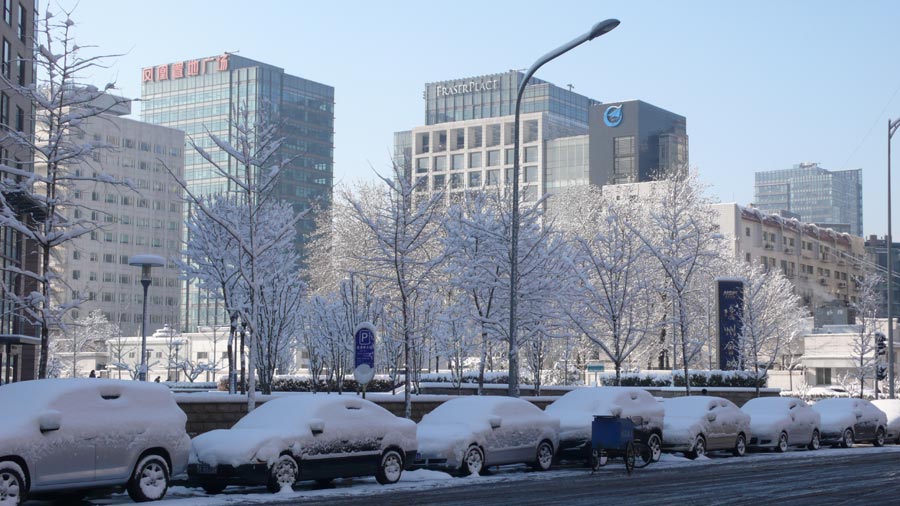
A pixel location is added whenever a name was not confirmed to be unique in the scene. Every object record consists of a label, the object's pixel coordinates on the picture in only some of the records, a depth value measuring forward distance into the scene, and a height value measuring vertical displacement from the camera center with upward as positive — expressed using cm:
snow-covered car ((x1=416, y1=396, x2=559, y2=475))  2025 -180
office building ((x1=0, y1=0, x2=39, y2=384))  4581 +786
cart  2130 -192
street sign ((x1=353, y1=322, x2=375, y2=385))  2266 -13
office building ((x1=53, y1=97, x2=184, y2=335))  14312 +1382
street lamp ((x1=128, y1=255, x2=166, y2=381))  3291 +224
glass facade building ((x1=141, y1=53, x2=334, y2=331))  17238 +3684
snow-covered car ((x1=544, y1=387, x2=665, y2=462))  2306 -155
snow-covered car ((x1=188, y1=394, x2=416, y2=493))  1653 -167
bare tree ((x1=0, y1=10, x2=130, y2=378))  2277 +383
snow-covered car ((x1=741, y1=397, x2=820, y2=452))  2867 -218
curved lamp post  2328 +291
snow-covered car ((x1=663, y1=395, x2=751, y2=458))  2541 -202
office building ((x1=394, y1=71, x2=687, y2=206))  14350 +2847
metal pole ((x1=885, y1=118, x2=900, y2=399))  3988 +100
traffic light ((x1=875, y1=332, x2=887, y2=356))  4256 -16
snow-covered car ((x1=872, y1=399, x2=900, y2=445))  3447 -236
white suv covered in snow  1403 -134
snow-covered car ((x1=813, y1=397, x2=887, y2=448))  3142 -234
